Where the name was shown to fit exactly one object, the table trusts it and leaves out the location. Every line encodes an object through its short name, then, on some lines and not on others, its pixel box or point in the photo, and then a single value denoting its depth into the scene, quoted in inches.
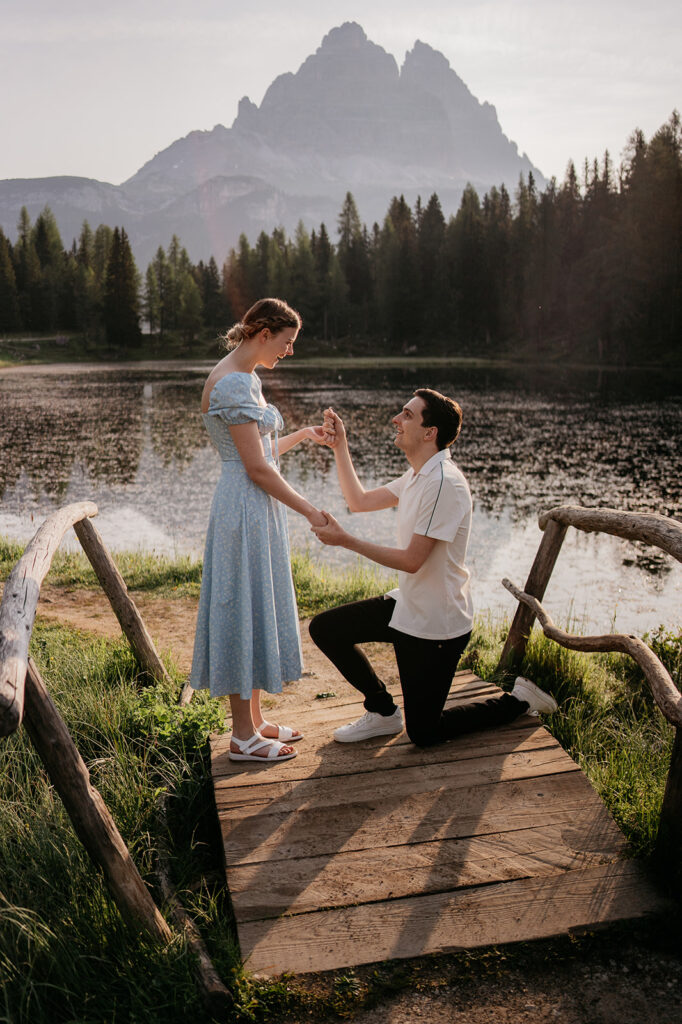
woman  137.5
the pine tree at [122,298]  2819.9
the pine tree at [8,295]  3014.3
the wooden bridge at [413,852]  103.7
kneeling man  135.2
